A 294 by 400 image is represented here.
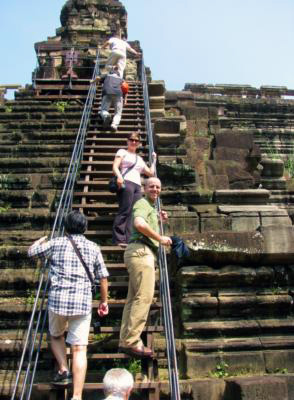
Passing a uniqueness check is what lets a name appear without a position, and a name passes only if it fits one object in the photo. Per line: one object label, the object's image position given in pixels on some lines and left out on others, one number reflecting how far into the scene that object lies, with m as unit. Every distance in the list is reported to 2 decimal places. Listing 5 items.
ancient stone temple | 4.41
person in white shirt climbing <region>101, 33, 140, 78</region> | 9.33
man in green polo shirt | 4.08
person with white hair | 2.83
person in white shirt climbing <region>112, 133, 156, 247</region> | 5.44
